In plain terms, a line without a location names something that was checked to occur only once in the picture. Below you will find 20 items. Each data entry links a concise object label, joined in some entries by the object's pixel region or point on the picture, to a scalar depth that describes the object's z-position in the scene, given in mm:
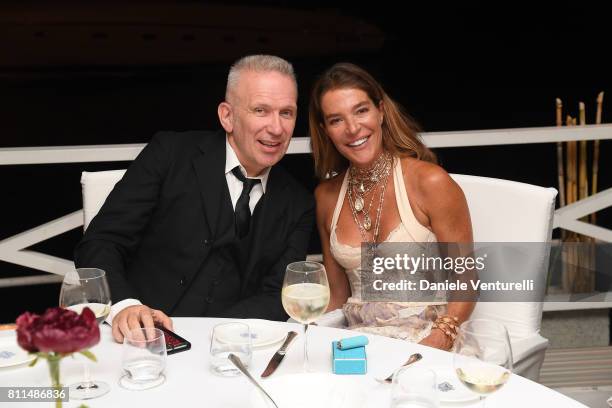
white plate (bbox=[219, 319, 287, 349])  1565
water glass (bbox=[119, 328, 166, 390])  1374
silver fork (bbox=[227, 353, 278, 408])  1242
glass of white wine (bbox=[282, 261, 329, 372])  1478
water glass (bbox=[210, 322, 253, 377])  1425
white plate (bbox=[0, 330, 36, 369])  1496
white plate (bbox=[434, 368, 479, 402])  1302
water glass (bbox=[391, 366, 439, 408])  1175
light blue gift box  1432
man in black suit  2295
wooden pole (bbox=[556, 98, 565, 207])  3523
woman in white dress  2322
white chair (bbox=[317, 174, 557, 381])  2111
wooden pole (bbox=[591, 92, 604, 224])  3512
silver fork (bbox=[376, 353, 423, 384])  1460
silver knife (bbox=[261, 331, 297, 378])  1445
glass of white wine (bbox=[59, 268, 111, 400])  1463
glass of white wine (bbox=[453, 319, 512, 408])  1167
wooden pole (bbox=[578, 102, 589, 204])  3566
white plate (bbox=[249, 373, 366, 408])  1280
